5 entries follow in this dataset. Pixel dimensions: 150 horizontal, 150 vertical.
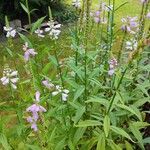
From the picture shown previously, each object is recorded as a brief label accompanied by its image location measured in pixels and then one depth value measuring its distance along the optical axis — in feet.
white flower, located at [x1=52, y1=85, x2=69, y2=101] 4.19
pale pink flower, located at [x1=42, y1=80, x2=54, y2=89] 4.44
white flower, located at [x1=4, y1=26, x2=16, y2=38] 4.64
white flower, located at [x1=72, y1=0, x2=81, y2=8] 5.16
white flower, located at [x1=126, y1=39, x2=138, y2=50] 4.97
